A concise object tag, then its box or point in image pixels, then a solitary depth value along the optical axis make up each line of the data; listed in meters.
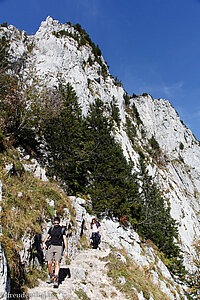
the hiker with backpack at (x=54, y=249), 6.36
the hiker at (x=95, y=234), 12.99
